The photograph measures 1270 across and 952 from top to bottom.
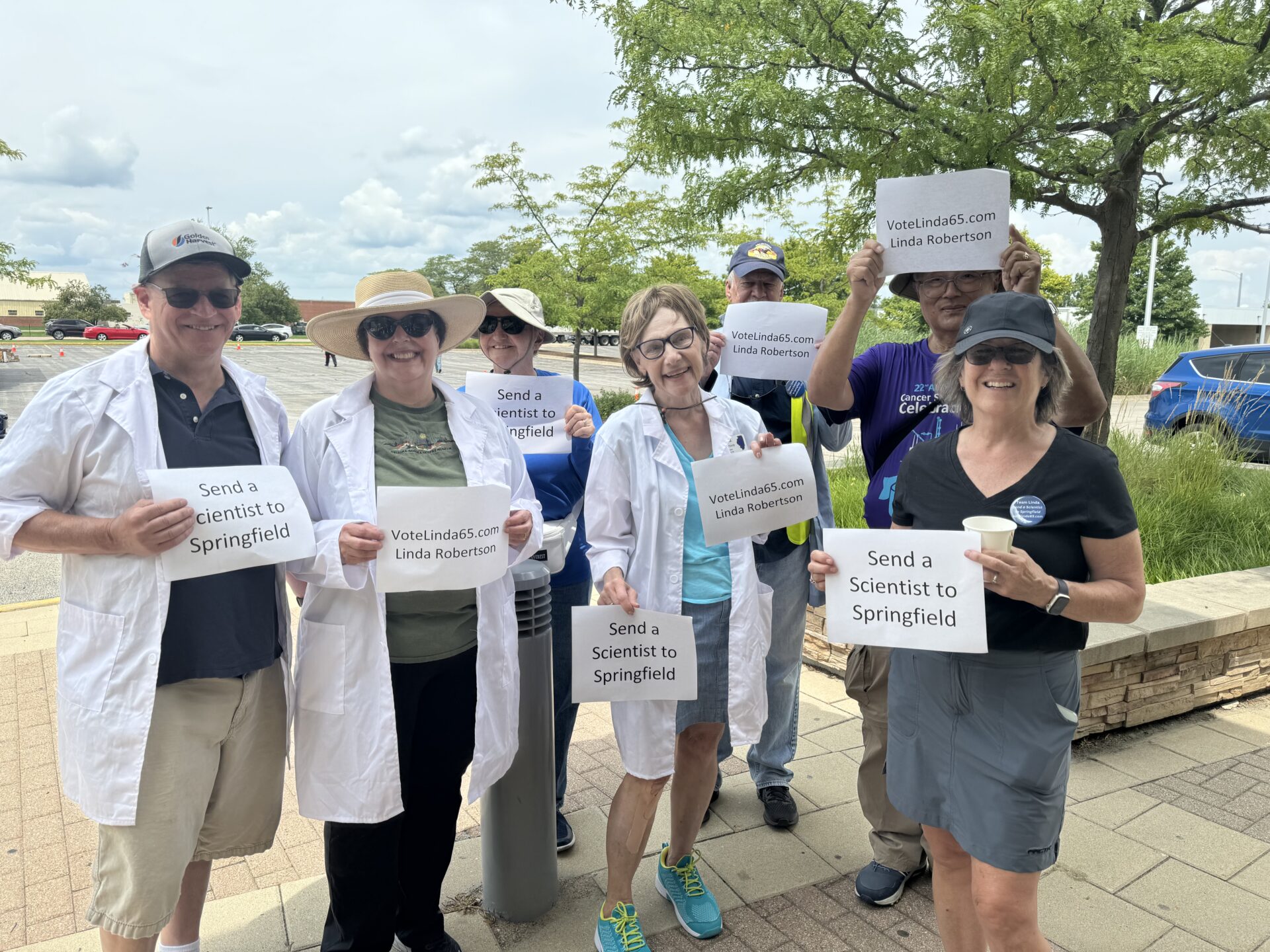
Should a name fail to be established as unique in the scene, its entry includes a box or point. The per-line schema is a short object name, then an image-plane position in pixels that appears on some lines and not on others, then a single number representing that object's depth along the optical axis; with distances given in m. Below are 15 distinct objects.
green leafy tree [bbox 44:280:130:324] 74.62
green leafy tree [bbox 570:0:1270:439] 5.12
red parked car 59.69
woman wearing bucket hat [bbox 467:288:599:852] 3.41
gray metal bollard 3.07
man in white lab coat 2.13
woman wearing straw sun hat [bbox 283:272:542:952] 2.47
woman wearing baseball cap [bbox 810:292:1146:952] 2.09
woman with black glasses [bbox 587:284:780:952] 2.80
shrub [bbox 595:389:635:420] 17.38
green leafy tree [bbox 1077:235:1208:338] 47.85
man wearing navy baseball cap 3.48
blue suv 8.66
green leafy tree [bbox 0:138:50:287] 18.86
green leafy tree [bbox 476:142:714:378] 16.25
